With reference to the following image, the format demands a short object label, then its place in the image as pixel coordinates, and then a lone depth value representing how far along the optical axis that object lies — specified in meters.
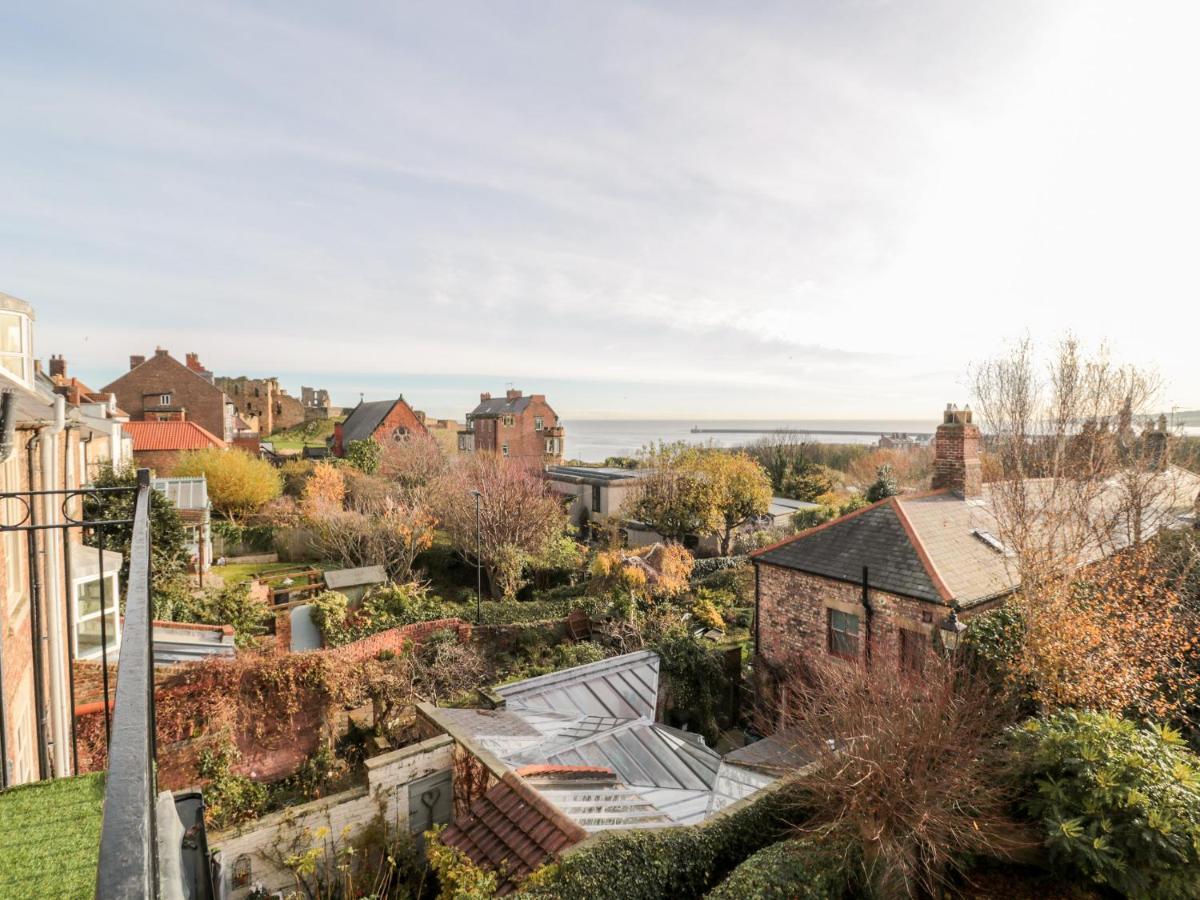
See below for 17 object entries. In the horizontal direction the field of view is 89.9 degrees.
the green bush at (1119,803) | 6.03
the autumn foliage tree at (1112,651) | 9.88
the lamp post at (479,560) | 20.70
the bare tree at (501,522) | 25.53
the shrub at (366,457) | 38.06
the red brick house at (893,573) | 13.12
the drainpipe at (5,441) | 3.87
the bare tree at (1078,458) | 15.74
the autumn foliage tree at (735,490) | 29.53
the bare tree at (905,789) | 6.52
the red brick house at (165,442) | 32.16
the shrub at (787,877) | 6.38
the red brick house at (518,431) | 46.47
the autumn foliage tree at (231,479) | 30.06
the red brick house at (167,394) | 42.06
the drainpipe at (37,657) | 4.06
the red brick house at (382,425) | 45.66
